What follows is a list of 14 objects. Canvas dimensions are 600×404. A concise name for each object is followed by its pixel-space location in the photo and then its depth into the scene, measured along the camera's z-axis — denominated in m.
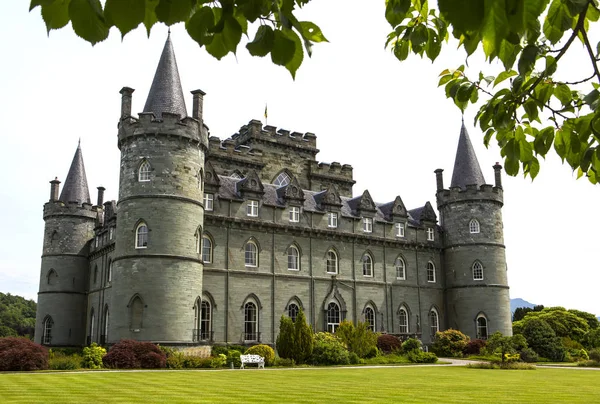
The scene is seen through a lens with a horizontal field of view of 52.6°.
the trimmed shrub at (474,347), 38.38
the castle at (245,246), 31.41
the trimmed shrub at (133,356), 26.02
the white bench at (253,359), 27.53
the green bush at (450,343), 38.81
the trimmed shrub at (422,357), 32.14
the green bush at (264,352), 28.84
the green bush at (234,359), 28.16
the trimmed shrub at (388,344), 36.50
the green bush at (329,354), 29.48
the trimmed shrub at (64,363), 25.38
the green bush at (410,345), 35.56
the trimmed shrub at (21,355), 23.98
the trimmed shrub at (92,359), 26.29
